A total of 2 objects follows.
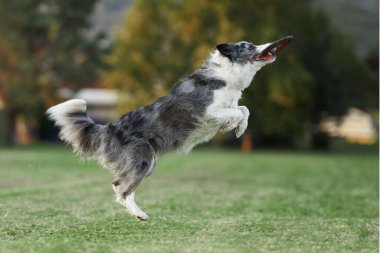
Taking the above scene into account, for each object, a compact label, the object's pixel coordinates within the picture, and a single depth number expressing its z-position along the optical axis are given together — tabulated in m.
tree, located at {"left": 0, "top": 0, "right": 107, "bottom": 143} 39.09
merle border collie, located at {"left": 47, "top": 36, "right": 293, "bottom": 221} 8.04
